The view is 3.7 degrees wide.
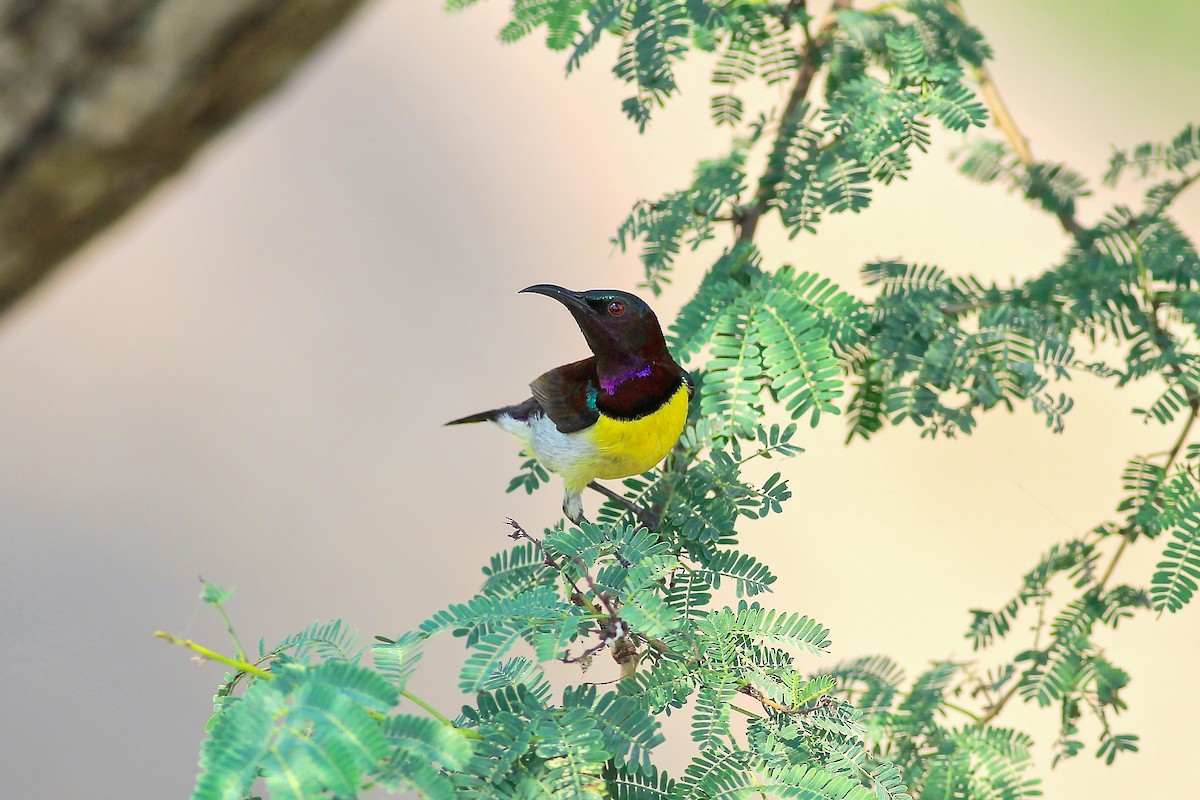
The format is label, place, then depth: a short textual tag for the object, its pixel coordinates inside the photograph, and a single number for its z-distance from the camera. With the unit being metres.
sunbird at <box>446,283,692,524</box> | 4.54
